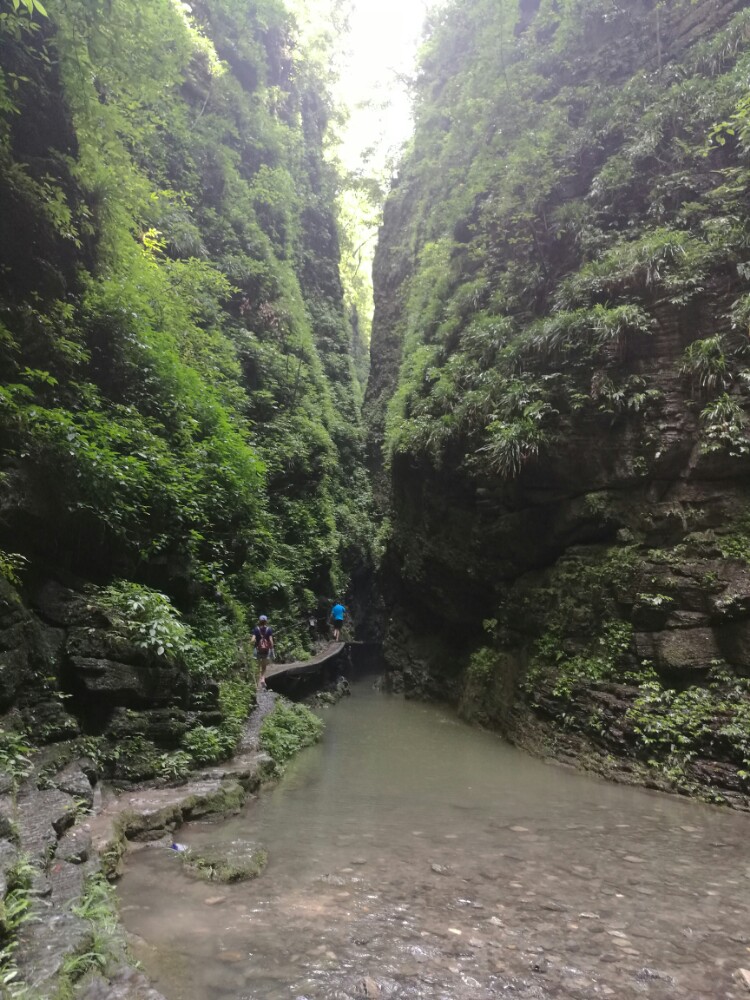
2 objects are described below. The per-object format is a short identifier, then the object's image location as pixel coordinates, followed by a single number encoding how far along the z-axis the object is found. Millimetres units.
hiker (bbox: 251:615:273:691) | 12906
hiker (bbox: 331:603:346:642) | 19391
